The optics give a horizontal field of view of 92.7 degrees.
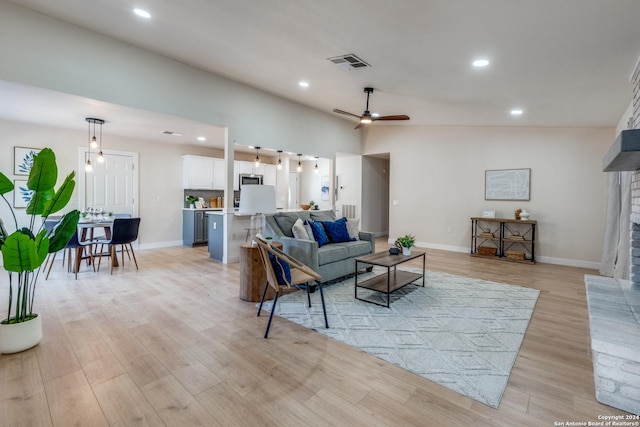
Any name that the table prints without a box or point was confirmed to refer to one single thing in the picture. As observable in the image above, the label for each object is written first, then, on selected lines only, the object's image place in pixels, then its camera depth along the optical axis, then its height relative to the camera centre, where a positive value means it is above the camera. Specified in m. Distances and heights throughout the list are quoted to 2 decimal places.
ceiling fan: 5.00 +1.43
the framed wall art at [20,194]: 5.41 +0.08
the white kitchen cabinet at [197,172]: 7.50 +0.71
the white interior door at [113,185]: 6.21 +0.31
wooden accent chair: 2.79 -0.65
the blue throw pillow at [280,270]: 2.90 -0.65
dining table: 4.83 -0.41
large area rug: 2.21 -1.18
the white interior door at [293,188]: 10.38 +0.48
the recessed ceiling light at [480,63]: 3.24 +1.53
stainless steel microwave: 8.21 +0.63
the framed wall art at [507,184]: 6.20 +0.44
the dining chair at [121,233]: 4.76 -0.53
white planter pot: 2.36 -1.09
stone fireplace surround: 1.81 -0.83
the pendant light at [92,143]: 5.12 +1.12
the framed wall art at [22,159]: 5.35 +0.69
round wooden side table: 3.56 -0.85
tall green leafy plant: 2.22 -0.25
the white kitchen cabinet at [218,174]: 7.95 +0.71
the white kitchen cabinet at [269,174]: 8.69 +0.79
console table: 5.99 -0.68
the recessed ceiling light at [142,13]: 3.23 +2.01
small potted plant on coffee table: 4.03 -0.53
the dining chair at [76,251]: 4.49 -0.79
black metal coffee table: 3.49 -0.96
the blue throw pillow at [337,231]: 4.71 -0.44
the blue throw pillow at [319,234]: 4.45 -0.46
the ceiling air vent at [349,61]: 3.73 +1.79
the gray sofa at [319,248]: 3.92 -0.64
